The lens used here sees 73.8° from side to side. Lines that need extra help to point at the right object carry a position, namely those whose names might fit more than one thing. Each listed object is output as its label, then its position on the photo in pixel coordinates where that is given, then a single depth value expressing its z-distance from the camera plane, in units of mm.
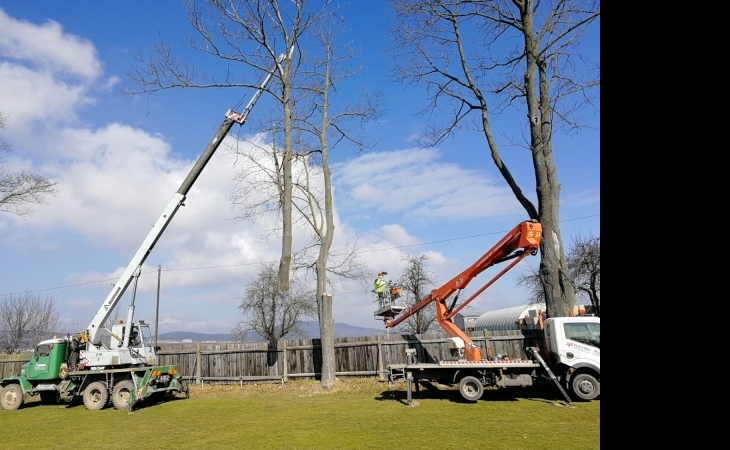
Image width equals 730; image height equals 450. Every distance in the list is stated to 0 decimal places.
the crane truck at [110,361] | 14648
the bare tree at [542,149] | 15031
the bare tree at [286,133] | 12820
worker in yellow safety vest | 15484
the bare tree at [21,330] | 37125
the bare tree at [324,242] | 16781
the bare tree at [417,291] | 37125
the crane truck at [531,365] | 11695
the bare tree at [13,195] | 22484
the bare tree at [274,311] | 41344
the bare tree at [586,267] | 33406
